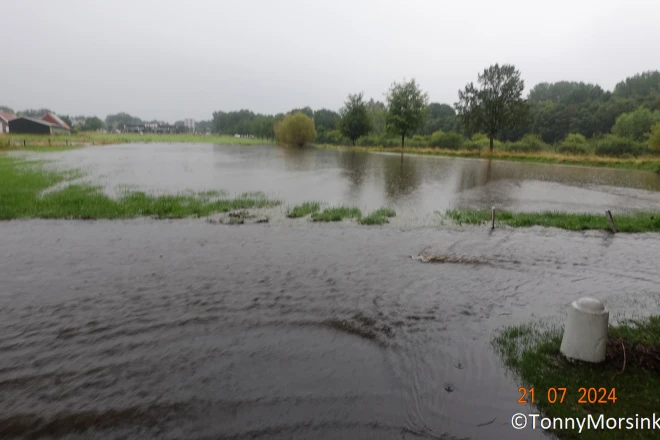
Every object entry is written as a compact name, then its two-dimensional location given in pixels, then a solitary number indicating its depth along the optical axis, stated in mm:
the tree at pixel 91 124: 161250
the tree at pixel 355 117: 68562
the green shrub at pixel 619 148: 40812
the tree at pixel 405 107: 57969
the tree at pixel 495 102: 49531
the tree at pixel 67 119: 138625
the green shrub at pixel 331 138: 82825
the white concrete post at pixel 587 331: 3855
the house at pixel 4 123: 80306
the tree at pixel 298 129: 74375
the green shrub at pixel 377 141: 67806
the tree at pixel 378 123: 101062
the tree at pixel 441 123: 96612
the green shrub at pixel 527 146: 47681
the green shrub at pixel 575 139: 55588
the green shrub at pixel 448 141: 59750
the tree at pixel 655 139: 35312
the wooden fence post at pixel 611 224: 10895
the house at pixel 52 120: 98612
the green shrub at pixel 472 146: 55156
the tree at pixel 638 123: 57375
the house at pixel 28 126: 82188
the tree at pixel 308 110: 137250
